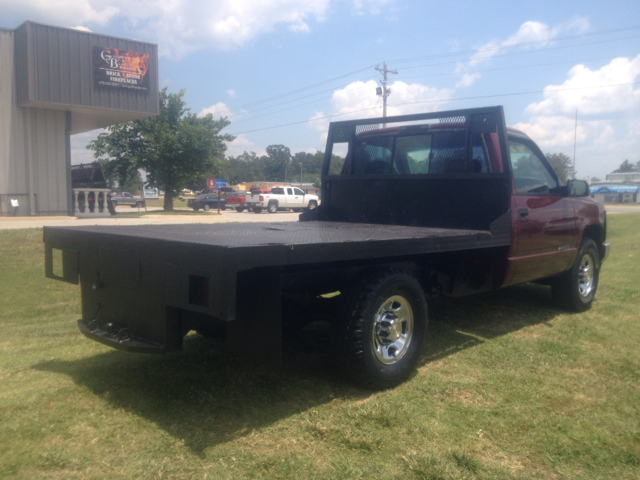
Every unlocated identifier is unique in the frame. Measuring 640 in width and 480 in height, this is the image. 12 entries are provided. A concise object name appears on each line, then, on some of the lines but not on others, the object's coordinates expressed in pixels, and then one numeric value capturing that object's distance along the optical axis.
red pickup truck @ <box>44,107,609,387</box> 3.15
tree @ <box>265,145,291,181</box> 133.38
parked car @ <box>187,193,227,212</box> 38.60
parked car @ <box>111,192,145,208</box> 52.56
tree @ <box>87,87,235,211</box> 31.59
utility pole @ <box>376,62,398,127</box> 39.19
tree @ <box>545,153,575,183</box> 69.81
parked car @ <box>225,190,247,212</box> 37.22
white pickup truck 36.16
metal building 19.69
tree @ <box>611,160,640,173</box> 149.50
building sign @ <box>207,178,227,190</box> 37.81
